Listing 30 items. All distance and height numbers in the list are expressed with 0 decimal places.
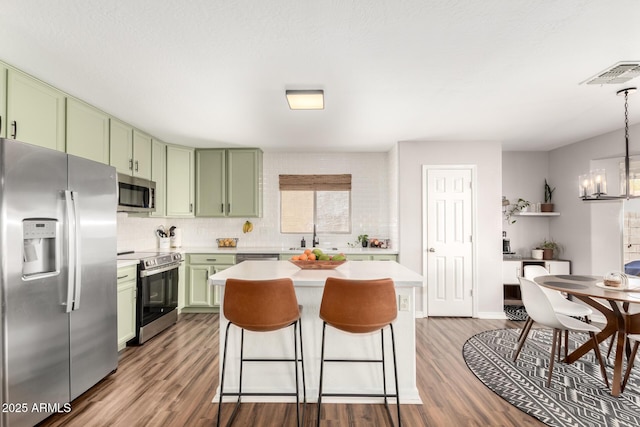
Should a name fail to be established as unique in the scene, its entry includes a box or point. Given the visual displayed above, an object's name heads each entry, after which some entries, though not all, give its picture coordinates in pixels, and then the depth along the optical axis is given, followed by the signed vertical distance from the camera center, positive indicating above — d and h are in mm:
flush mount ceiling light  2766 +1059
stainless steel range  3443 -905
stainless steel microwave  3553 +270
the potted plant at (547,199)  5020 +266
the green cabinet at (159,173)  4375 +619
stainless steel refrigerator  1892 -430
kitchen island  2369 -1032
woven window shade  5340 +569
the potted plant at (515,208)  5125 +119
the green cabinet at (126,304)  3145 -901
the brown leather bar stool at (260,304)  1939 -548
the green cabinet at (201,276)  4594 -872
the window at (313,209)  5371 +116
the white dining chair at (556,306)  3033 -909
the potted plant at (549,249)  4867 -532
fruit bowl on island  2646 -382
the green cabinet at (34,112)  2326 +834
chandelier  2678 +269
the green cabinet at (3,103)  2256 +816
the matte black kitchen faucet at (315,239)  5189 -393
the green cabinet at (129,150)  3488 +793
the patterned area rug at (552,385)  2193 -1391
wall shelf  4926 +28
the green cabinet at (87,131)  2875 +827
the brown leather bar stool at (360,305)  1909 -544
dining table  2443 -787
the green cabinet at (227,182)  4988 +534
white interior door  4508 -367
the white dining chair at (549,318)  2633 -898
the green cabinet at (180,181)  4738 +532
